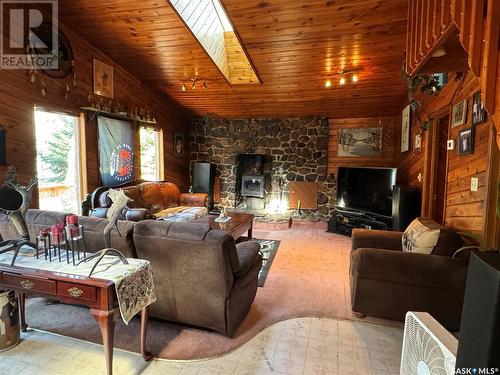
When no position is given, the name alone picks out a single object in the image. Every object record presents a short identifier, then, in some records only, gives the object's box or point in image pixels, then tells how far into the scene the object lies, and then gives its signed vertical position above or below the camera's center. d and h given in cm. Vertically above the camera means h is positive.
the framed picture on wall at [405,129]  457 +73
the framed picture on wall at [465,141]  247 +29
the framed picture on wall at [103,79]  420 +134
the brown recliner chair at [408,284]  216 -89
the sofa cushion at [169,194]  520 -50
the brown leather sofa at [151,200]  374 -56
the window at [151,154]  545 +29
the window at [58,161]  360 +8
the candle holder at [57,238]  181 -47
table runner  160 -62
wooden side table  154 -71
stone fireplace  612 +34
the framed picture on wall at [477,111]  227 +52
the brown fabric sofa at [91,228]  206 -48
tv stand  465 -89
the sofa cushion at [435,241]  229 -56
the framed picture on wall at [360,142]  573 +62
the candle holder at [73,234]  183 -45
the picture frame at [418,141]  398 +45
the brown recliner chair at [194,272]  192 -74
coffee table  373 -76
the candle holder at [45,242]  188 -51
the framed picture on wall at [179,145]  629 +52
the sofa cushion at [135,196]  433 -45
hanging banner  435 +26
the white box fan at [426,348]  107 -73
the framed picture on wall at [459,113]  265 +59
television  473 -32
